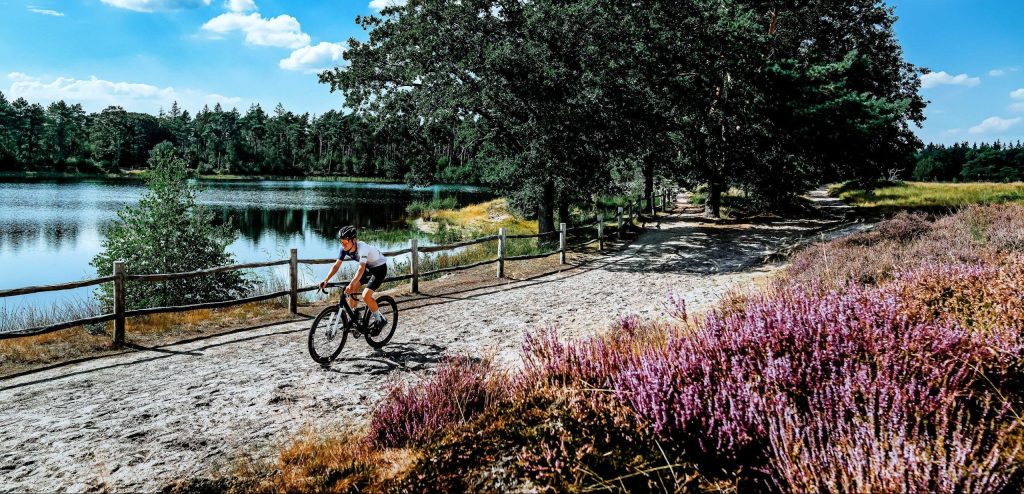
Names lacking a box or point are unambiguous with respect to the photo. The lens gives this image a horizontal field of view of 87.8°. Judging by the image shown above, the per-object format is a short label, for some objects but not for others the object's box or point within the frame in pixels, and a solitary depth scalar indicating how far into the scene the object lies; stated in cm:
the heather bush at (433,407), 491
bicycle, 832
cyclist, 836
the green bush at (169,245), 1438
